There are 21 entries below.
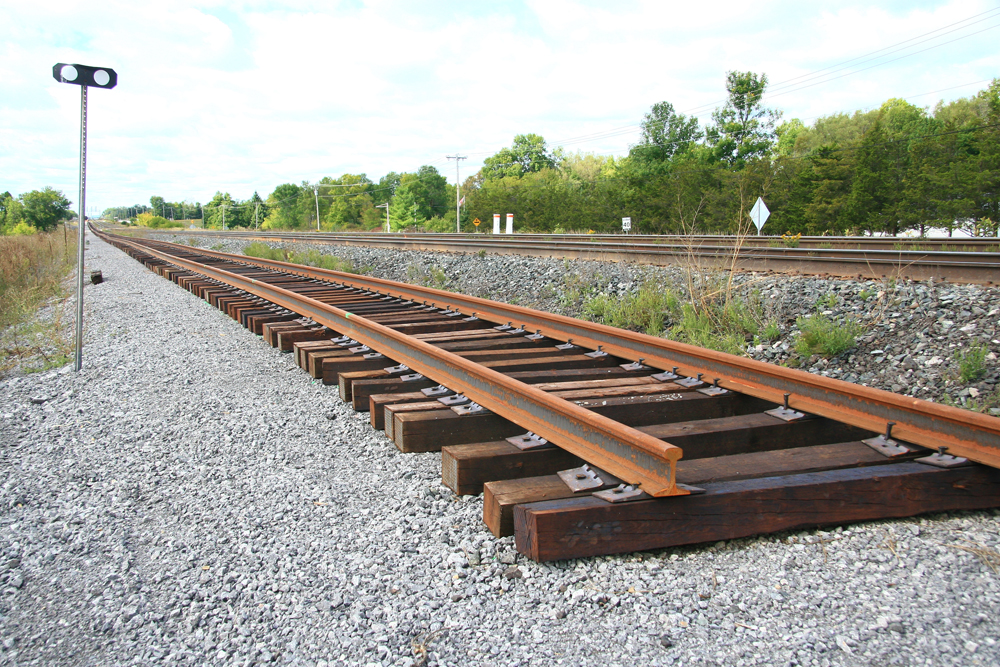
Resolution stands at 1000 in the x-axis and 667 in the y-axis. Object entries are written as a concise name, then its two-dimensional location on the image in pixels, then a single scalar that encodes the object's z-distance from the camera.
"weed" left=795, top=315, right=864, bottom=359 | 5.72
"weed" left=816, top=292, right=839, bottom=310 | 6.64
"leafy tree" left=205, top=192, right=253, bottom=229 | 158.38
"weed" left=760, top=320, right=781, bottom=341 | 6.48
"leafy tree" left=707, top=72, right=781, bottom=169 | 51.12
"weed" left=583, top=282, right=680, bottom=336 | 7.74
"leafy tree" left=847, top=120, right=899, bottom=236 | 26.80
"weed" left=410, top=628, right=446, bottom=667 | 2.03
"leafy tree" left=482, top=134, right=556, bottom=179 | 99.50
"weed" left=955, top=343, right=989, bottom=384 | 4.82
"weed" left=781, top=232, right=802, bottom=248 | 12.46
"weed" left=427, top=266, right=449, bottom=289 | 12.89
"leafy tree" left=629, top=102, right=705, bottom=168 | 56.53
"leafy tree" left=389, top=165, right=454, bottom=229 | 97.25
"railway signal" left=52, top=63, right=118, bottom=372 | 6.10
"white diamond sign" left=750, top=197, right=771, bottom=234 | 17.75
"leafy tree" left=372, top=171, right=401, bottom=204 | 121.25
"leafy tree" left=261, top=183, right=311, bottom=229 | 118.78
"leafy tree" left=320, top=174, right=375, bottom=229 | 105.50
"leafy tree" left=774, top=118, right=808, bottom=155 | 63.30
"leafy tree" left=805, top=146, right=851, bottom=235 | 27.78
